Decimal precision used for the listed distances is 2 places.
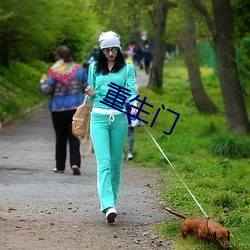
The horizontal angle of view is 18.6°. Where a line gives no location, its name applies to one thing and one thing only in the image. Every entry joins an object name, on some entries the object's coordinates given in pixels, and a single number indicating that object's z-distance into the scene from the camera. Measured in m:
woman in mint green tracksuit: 7.55
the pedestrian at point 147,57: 50.34
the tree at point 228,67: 16.16
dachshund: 6.07
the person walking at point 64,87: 11.16
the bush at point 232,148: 13.59
